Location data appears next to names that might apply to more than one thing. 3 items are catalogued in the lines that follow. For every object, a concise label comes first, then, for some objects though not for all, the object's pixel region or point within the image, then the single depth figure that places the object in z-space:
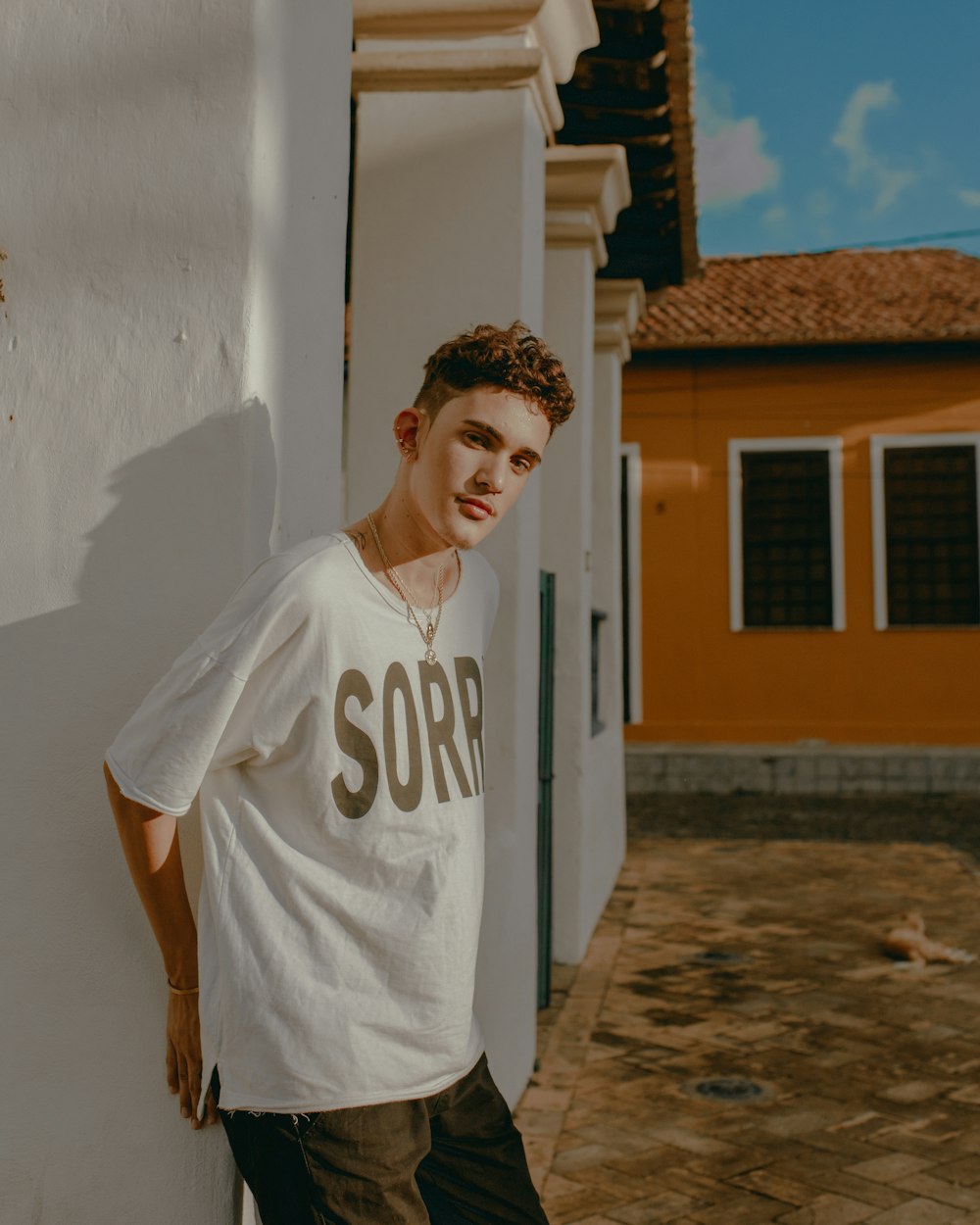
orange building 15.95
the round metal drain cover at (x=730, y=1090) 4.24
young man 1.54
